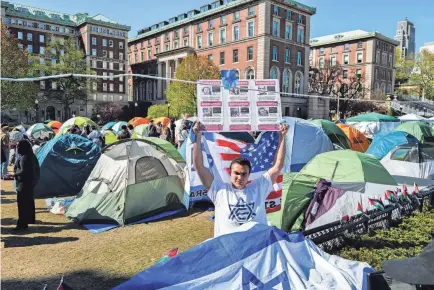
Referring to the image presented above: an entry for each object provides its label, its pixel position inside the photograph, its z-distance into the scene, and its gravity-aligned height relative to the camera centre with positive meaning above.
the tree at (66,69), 54.16 +6.99
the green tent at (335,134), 14.30 -0.87
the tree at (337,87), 57.31 +4.85
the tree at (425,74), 56.91 +6.92
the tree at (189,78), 45.15 +4.72
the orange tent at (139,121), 32.95 -0.83
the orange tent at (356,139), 16.48 -1.27
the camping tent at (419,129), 18.12 -0.87
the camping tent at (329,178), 6.20 -1.27
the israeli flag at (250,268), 2.99 -1.46
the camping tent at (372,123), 24.30 -0.68
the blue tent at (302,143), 10.47 -0.96
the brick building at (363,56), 65.44 +12.08
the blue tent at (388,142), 11.85 -1.02
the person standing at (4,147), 10.92 -1.14
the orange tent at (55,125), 25.77 -1.00
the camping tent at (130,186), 7.43 -1.71
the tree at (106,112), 63.19 +0.12
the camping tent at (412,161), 10.69 -1.54
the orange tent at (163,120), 29.88 -0.67
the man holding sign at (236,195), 3.43 -0.85
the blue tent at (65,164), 9.95 -1.58
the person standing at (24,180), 7.00 -1.44
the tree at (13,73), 35.90 +4.35
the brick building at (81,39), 62.22 +14.70
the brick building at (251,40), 47.97 +11.50
